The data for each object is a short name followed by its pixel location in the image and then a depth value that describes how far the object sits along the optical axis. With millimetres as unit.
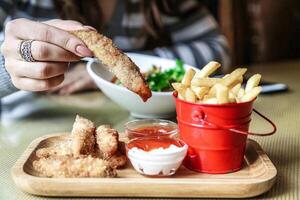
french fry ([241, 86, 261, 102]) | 894
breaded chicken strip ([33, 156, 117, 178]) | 866
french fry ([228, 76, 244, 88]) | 914
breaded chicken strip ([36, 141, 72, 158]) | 935
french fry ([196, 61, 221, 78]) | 943
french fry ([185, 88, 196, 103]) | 904
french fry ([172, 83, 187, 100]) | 919
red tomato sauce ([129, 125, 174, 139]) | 1019
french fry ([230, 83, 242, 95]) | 921
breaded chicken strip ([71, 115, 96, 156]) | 920
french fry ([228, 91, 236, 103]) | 893
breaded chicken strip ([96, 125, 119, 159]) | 933
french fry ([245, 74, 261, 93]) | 914
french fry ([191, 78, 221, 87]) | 893
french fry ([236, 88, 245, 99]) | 917
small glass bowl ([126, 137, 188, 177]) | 866
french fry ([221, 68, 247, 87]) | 907
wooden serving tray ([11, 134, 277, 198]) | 847
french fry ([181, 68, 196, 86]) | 930
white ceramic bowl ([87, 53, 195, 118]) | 1252
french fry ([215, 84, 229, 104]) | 863
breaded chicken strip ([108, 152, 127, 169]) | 921
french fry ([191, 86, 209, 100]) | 903
